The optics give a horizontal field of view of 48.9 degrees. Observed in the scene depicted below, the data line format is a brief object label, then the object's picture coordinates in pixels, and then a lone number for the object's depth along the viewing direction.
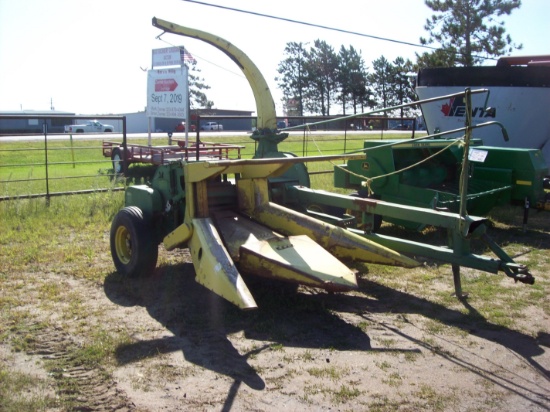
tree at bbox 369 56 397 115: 54.16
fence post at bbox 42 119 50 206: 9.79
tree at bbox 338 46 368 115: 57.53
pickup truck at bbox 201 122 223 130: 51.74
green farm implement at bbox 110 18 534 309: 4.89
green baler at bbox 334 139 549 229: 8.31
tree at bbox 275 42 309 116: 58.06
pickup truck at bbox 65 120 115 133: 46.94
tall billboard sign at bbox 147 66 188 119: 13.90
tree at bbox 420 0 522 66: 31.50
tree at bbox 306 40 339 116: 57.84
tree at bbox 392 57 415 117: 45.59
